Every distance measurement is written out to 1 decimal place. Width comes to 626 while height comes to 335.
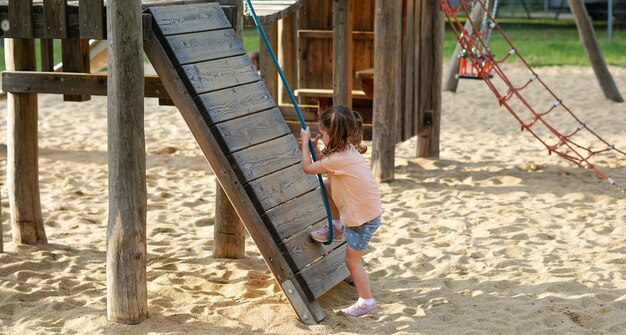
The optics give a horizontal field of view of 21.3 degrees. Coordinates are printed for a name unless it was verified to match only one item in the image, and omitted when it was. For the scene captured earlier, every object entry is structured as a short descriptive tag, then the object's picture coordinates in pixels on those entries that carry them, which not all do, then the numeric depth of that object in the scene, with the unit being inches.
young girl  332.8
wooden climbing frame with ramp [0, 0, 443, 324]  316.1
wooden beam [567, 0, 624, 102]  873.9
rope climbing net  633.9
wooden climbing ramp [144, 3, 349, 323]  338.4
